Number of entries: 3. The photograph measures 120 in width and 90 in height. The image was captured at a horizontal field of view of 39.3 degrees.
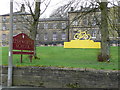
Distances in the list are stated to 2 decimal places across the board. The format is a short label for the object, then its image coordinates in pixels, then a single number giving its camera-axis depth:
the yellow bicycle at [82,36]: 30.33
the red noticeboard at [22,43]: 9.70
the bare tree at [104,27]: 12.55
